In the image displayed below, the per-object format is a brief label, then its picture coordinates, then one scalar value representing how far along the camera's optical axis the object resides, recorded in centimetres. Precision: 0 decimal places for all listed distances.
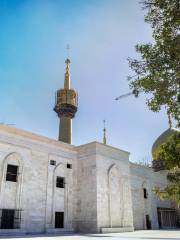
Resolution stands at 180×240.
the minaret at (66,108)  3143
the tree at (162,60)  875
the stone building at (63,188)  1902
